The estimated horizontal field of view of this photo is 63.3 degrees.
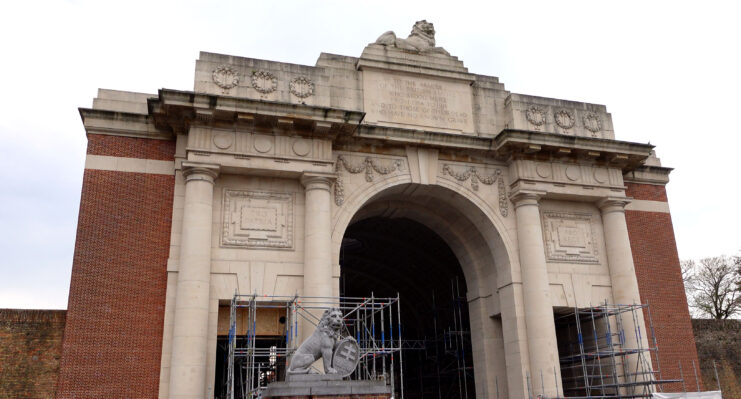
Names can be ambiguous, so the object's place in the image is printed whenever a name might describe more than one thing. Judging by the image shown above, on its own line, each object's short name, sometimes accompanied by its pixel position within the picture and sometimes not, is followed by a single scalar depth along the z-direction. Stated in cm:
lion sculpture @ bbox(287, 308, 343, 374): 1230
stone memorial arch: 1678
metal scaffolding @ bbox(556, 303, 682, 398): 1941
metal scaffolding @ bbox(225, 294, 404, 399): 1561
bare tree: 4481
